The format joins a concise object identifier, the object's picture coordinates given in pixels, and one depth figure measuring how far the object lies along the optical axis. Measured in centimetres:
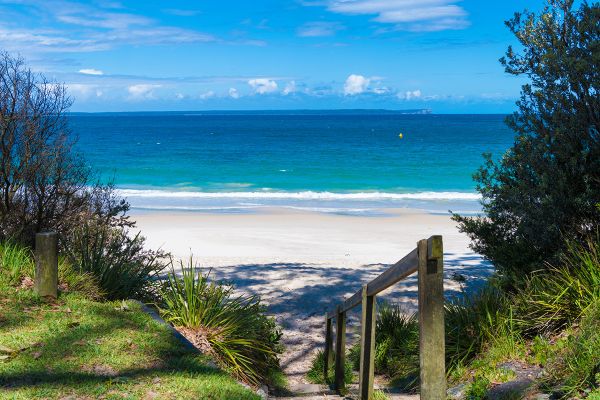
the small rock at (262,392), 482
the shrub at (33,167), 887
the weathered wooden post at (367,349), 493
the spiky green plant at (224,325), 592
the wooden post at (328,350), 743
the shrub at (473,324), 569
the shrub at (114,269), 717
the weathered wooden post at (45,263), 637
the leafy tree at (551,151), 666
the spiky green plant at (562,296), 535
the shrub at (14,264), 683
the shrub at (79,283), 686
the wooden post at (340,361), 636
